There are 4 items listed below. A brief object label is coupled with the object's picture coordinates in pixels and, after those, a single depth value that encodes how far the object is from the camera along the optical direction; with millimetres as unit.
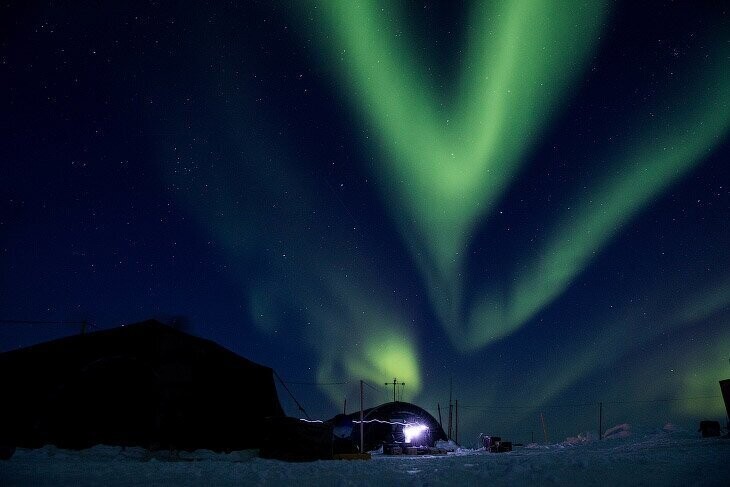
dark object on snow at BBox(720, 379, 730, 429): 29220
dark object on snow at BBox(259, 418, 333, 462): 20062
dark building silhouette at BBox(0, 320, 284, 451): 19719
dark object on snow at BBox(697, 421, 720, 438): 27409
